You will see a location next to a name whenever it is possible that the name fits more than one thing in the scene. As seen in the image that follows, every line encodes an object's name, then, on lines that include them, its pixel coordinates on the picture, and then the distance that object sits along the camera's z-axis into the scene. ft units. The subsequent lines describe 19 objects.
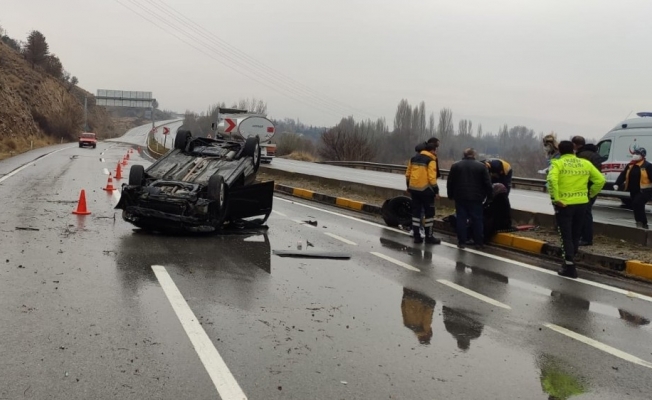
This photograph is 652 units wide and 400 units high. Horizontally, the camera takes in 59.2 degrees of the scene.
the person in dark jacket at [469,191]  32.65
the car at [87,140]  175.63
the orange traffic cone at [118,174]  67.78
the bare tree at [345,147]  191.01
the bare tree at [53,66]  275.98
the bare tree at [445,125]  333.83
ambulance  59.35
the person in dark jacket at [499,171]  35.12
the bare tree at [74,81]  404.12
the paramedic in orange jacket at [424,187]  33.63
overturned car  30.58
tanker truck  94.63
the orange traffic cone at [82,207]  37.01
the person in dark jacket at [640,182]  37.70
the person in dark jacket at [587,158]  32.22
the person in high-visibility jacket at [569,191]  26.58
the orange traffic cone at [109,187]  52.29
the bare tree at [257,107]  324.72
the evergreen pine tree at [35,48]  265.54
